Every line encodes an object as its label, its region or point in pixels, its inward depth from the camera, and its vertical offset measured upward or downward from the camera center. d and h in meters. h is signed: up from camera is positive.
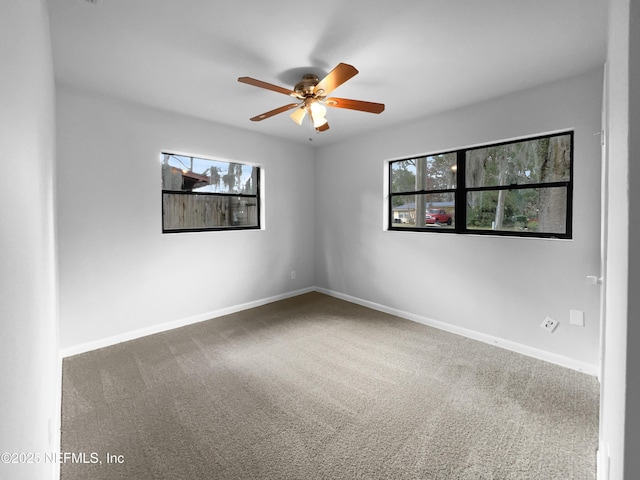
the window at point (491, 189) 2.74 +0.46
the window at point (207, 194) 3.58 +0.49
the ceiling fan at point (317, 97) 2.07 +1.07
